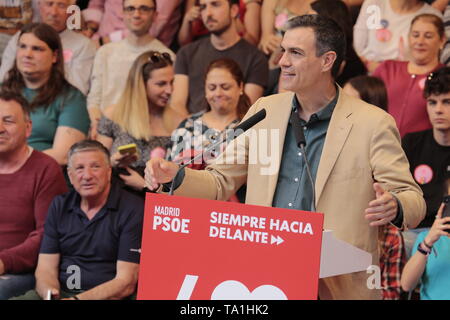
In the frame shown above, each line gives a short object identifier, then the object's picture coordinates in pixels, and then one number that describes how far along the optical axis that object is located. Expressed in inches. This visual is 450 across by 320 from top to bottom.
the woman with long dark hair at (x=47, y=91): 293.1
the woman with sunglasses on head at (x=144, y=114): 283.9
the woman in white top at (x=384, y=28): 280.5
